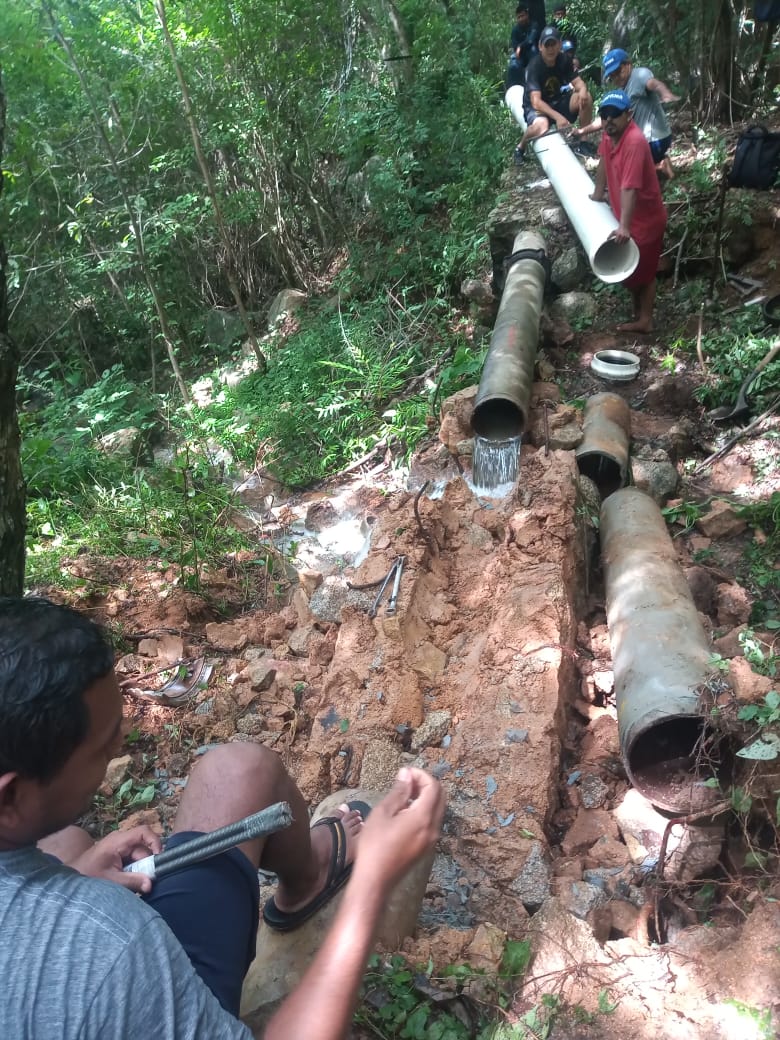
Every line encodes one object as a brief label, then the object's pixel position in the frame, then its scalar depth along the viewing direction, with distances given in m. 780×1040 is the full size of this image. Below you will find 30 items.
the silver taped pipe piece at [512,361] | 4.41
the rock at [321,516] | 5.17
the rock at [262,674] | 3.67
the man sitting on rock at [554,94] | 7.06
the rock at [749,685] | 2.45
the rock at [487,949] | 1.94
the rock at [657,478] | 4.52
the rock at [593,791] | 2.78
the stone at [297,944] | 1.83
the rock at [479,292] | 6.35
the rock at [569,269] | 6.41
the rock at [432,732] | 2.98
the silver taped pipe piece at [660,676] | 2.54
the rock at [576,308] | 6.13
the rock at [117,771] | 3.28
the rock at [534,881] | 2.32
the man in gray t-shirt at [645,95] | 5.73
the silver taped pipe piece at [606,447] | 4.35
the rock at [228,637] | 4.08
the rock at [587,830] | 2.61
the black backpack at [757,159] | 5.80
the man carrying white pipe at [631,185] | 4.90
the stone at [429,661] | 3.29
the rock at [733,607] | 3.54
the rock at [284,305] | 8.75
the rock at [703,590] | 3.66
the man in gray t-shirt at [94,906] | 0.97
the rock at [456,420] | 4.61
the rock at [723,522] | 4.11
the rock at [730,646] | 2.98
